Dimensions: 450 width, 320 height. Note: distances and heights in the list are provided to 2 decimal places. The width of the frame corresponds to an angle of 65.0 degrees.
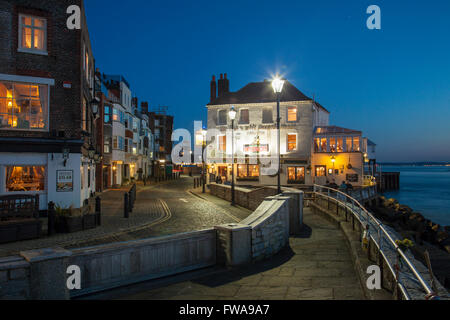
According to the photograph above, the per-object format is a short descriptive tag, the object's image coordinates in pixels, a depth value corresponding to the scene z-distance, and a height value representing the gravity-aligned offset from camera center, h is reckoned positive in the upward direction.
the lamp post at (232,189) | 22.83 -1.83
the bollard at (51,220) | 12.11 -2.03
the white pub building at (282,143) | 38.84 +2.15
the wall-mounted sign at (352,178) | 38.53 -1.77
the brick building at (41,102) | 15.73 +2.77
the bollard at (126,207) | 16.12 -2.09
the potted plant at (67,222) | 12.58 -2.18
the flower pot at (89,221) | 13.09 -2.25
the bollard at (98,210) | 13.86 -1.93
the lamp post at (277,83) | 15.76 +3.51
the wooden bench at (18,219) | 10.89 -1.89
